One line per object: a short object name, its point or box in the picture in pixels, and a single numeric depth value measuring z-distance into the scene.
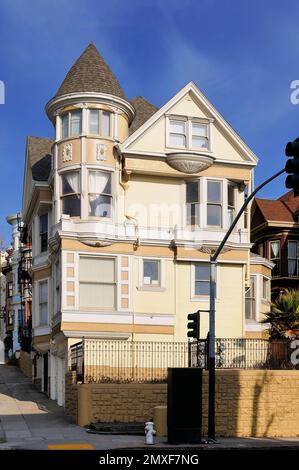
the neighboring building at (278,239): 44.81
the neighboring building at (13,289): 68.34
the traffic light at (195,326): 22.97
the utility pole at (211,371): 22.61
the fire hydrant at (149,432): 20.96
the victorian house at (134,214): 29.83
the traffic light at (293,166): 15.07
